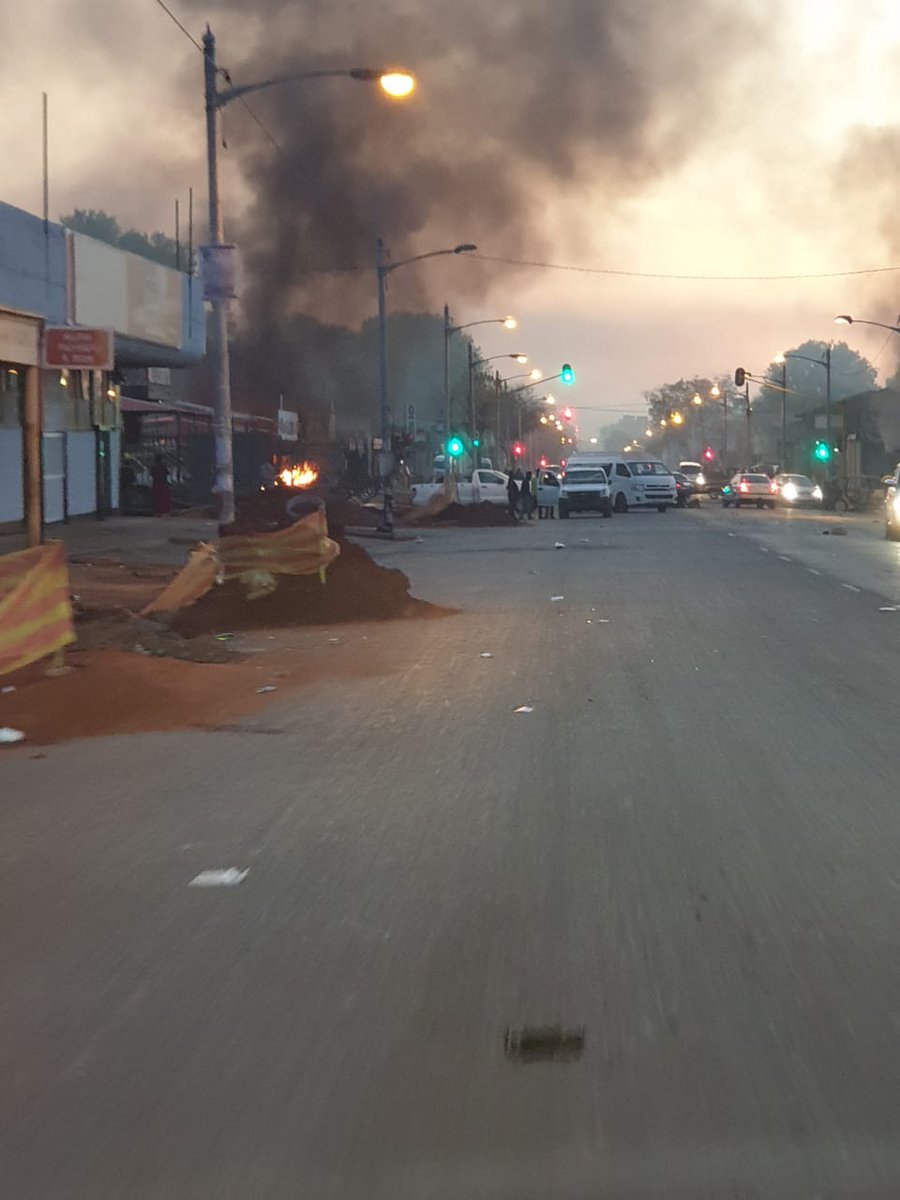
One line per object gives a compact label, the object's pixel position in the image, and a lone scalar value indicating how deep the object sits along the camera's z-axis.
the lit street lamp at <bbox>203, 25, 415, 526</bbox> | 22.02
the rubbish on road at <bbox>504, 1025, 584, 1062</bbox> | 4.32
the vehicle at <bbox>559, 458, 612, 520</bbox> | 51.72
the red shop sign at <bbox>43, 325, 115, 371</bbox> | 25.94
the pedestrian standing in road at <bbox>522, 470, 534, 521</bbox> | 50.34
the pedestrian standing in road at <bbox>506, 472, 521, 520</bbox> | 48.56
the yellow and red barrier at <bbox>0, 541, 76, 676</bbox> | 11.73
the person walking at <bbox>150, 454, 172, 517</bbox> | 40.16
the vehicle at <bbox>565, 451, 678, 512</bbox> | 56.44
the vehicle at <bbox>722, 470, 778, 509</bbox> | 61.78
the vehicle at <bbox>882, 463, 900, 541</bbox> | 34.47
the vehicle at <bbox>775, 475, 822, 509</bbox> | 64.50
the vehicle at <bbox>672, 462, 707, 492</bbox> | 97.04
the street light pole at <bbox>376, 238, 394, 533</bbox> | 39.65
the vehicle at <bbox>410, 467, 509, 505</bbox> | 54.47
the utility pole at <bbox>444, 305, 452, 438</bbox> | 60.50
